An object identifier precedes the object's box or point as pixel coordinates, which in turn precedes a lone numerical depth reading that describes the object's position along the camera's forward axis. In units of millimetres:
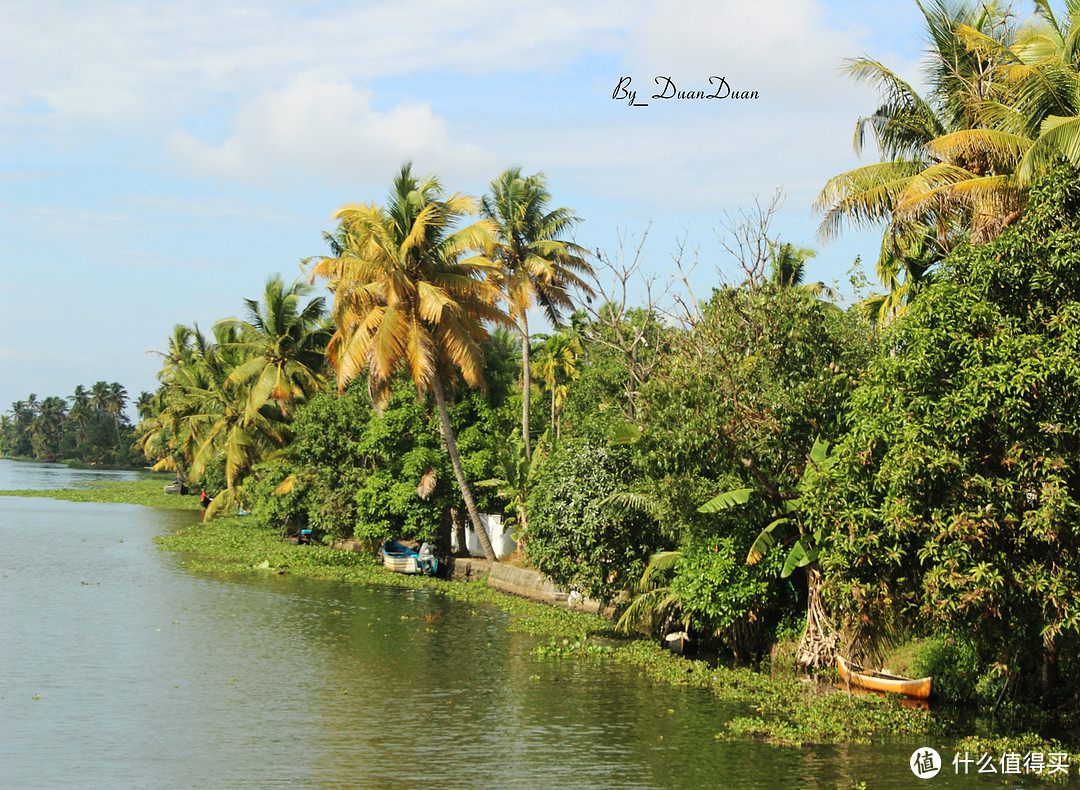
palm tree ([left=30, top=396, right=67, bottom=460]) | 149000
